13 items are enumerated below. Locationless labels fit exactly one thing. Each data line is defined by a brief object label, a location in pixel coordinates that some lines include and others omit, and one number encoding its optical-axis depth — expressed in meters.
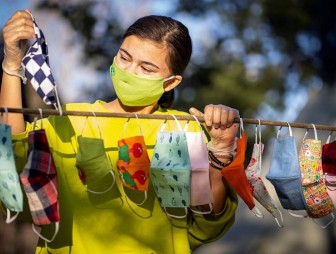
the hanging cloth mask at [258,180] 5.40
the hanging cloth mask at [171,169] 4.85
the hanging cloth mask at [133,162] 4.88
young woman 4.97
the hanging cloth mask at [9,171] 4.25
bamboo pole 4.34
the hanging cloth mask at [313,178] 5.38
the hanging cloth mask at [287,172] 5.29
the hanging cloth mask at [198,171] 4.93
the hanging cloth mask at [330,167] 5.51
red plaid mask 4.37
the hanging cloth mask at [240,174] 4.97
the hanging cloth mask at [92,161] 4.71
